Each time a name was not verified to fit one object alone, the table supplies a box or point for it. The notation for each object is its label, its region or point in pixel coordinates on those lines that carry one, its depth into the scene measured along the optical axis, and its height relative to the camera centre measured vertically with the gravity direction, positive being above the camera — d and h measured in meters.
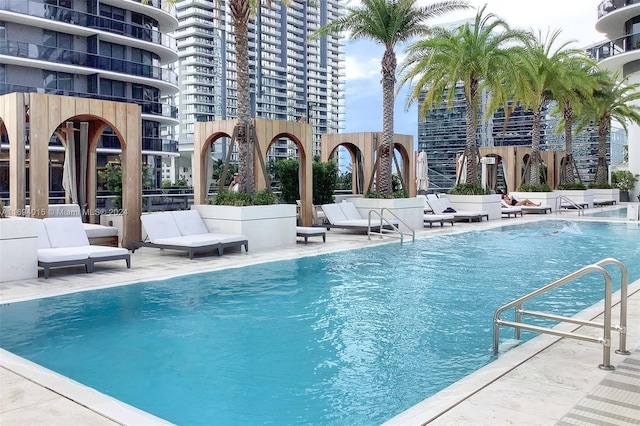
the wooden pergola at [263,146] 16.31 +1.41
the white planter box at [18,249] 9.81 -0.89
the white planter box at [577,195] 33.72 -0.16
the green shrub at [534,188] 30.56 +0.23
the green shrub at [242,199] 14.42 -0.10
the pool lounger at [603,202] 35.75 -0.63
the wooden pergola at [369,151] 22.62 +1.74
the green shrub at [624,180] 41.56 +0.83
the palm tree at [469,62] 23.69 +5.39
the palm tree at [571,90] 30.52 +5.51
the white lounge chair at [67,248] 10.12 -0.97
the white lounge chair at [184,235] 12.54 -0.92
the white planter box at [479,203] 24.47 -0.43
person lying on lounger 28.84 -0.47
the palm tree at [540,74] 27.52 +5.82
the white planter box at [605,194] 37.28 -0.14
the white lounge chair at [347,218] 17.63 -0.77
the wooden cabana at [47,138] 11.92 +1.26
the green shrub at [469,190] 24.86 +0.14
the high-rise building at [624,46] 38.84 +10.15
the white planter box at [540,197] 29.75 -0.23
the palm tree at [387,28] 19.97 +5.78
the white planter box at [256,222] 13.97 -0.67
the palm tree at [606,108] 35.72 +5.30
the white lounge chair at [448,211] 22.89 -0.70
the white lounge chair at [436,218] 20.73 -0.90
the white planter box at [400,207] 19.44 -0.47
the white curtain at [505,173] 34.88 +1.15
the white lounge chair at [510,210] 26.33 -0.78
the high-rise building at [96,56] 34.38 +8.94
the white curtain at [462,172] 26.83 +0.98
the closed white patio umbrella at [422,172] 27.38 +1.00
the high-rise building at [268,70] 101.12 +25.34
